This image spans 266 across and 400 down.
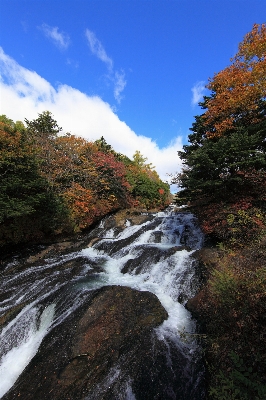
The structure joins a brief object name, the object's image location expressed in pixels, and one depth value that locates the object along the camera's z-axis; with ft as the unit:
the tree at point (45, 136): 59.00
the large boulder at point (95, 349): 14.33
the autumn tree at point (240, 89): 35.83
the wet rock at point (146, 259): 31.78
